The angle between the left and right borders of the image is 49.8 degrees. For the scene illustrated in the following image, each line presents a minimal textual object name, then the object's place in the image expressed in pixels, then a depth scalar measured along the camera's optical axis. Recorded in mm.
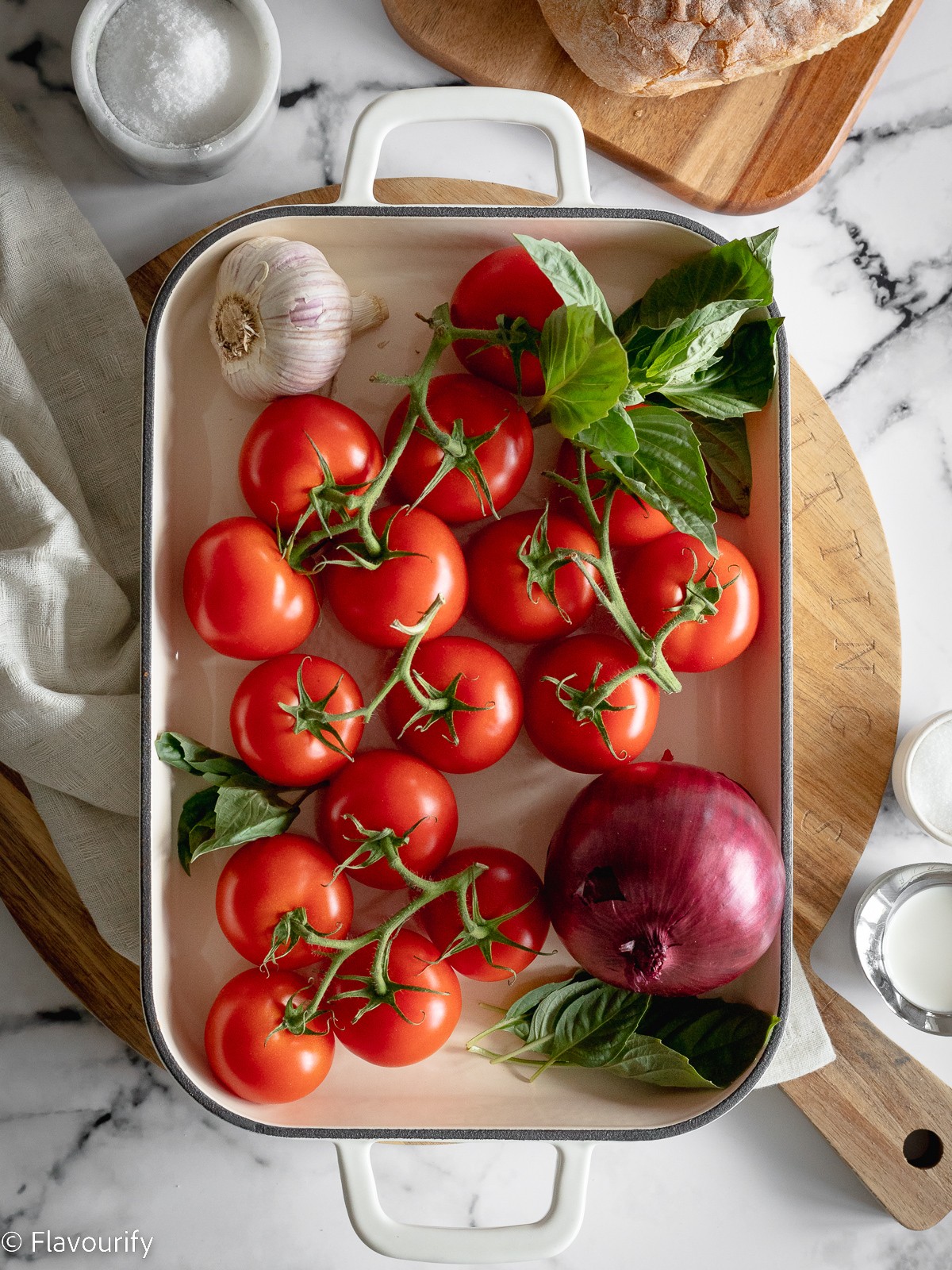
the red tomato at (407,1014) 753
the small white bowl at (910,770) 878
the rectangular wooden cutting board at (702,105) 890
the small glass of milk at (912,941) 906
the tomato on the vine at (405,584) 734
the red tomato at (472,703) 750
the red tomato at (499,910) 774
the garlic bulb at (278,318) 734
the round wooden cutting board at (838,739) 877
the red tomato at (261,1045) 752
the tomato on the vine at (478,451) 754
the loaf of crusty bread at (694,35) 796
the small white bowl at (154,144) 815
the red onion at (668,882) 709
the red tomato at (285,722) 739
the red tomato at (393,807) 754
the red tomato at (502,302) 755
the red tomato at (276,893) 751
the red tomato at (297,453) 738
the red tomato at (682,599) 755
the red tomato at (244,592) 736
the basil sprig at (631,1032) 778
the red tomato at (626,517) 770
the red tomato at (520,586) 762
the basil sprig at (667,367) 663
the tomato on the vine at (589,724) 750
